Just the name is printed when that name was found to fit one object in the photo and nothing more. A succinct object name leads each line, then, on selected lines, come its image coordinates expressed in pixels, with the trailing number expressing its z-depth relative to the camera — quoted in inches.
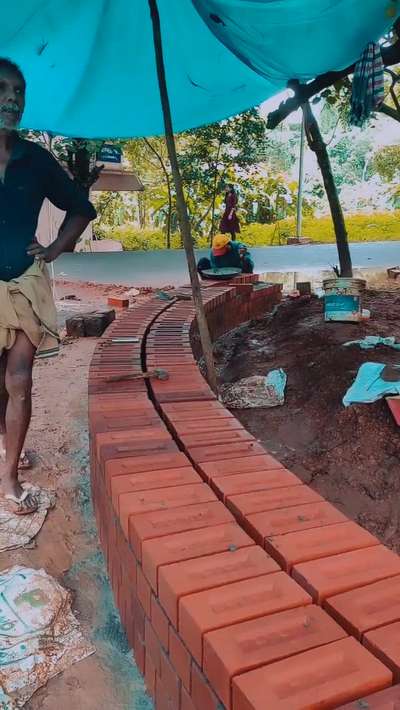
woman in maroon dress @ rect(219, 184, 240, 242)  592.1
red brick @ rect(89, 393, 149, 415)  94.3
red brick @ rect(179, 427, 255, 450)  81.7
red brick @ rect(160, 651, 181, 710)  51.3
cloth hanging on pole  149.6
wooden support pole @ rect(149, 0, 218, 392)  133.7
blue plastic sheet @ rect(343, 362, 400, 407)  153.4
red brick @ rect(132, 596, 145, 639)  61.0
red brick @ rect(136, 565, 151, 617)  56.9
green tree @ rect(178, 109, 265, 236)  604.1
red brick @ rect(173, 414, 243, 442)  86.2
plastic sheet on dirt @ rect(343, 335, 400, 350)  192.7
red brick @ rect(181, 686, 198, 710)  48.0
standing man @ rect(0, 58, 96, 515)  95.5
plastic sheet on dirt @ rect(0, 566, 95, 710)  62.3
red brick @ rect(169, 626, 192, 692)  47.8
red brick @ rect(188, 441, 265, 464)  77.1
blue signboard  579.2
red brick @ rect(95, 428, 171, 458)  80.9
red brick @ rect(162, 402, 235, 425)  91.7
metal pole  784.3
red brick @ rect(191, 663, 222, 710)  43.0
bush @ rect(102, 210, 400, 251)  920.9
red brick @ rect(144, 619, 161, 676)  56.1
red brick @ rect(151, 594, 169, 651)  52.4
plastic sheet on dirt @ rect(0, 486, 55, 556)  87.0
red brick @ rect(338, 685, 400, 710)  37.4
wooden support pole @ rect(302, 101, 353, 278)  266.7
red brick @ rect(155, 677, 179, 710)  53.9
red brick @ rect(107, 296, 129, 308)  293.6
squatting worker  301.3
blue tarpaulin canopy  132.5
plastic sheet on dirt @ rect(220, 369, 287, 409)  168.6
